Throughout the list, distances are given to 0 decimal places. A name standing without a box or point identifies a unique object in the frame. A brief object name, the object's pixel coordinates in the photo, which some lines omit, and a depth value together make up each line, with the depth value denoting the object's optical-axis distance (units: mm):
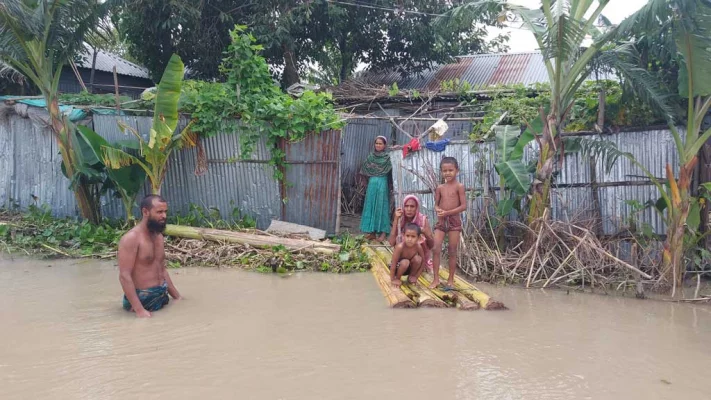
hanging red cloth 9258
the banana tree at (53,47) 8609
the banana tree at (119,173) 9133
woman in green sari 9758
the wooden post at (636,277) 7038
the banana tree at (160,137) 8617
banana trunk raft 6219
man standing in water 5613
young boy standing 6961
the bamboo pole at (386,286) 6223
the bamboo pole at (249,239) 8547
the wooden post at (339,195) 9845
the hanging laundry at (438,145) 9117
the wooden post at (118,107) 10037
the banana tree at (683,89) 6125
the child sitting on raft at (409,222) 7086
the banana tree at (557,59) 6977
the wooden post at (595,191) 8266
